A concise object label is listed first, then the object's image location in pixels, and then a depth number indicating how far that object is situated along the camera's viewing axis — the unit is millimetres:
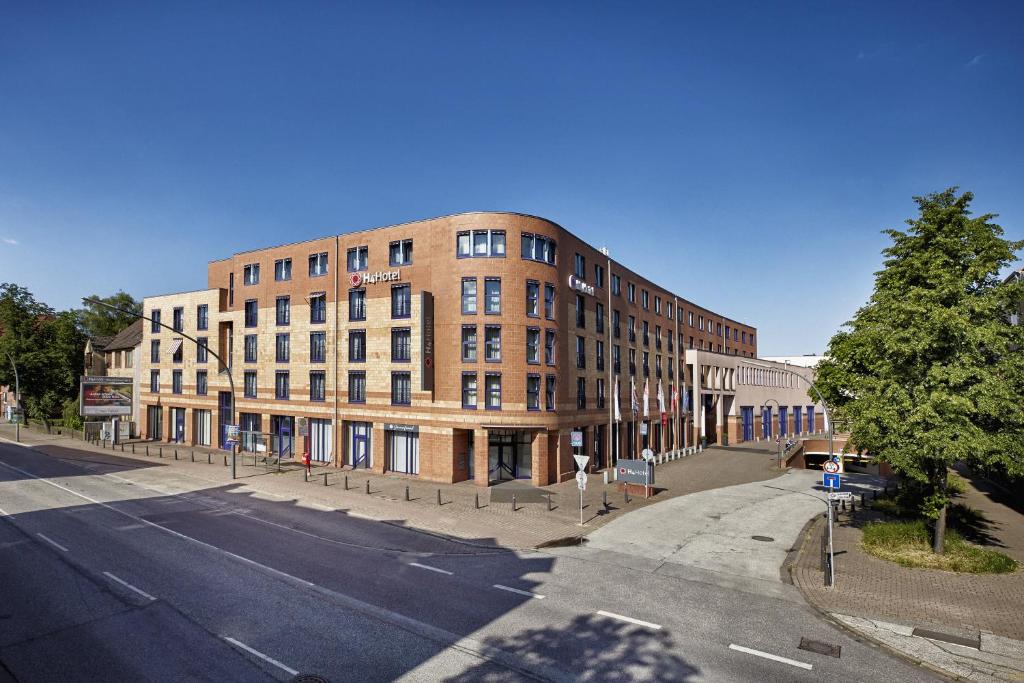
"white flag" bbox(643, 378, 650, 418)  44719
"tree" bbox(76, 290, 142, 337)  86188
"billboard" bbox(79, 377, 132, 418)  45219
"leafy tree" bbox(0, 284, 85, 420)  58562
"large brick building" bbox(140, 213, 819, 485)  30859
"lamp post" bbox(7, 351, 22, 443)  50281
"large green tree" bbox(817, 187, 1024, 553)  16344
